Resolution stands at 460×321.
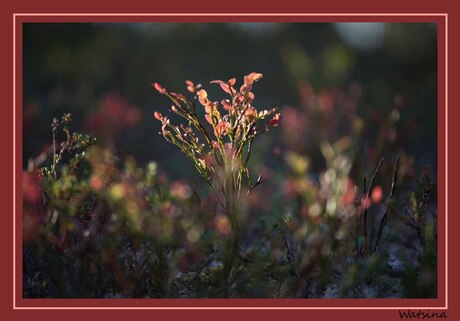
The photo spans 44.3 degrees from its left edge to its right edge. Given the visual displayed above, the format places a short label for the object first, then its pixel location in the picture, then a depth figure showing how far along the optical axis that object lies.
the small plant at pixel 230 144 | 2.52
